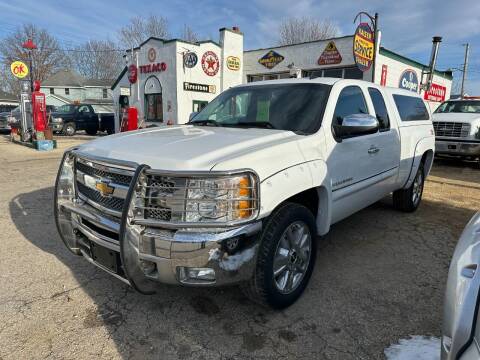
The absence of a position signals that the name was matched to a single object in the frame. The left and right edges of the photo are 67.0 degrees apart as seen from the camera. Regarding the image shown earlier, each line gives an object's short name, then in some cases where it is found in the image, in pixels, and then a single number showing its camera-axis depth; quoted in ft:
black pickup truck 69.86
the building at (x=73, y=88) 167.94
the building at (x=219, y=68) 51.42
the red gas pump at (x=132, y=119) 49.49
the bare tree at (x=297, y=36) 134.82
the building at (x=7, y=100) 108.00
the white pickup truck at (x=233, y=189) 7.59
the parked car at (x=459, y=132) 33.24
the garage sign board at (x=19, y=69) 44.55
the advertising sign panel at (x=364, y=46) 37.81
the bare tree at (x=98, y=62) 191.01
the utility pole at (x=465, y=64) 149.74
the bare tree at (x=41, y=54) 161.79
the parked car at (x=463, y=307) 4.55
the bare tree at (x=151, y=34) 141.08
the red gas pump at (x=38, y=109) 43.78
